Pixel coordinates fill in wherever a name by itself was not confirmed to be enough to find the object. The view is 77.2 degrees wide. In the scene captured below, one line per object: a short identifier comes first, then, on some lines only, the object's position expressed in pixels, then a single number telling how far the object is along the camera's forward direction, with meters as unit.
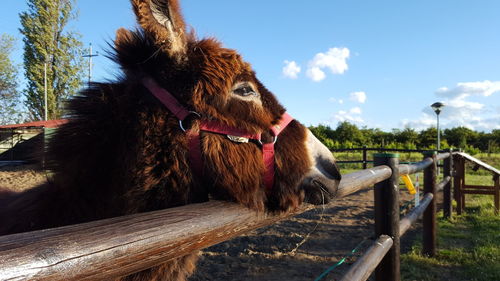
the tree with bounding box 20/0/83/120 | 17.36
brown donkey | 1.42
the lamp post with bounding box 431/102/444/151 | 14.94
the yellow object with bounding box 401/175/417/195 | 3.45
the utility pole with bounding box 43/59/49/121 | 17.50
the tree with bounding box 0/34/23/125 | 21.83
